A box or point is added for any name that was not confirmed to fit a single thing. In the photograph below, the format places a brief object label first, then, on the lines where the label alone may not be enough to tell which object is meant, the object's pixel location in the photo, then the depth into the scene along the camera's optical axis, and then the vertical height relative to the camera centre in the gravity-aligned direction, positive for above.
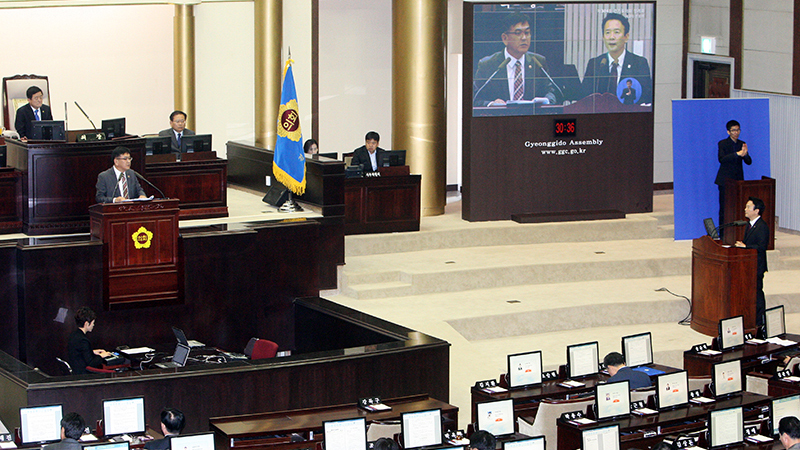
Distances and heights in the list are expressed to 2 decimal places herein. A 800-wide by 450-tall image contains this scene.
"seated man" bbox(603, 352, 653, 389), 15.95 -2.20
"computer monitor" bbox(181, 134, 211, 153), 25.18 -1.06
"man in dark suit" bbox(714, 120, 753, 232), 25.19 -1.21
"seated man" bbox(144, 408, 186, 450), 13.65 -2.14
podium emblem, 20.75 -1.69
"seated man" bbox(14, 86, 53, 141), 23.20 -0.69
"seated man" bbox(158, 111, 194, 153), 25.27 -0.90
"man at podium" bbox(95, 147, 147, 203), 20.47 -1.19
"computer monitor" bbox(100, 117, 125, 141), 23.20 -0.83
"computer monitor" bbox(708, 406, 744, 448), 13.95 -2.25
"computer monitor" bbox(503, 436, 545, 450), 12.59 -2.11
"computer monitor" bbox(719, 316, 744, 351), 18.77 -2.29
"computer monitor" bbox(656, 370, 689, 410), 15.31 -2.23
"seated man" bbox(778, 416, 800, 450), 12.65 -2.06
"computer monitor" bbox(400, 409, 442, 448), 13.84 -2.22
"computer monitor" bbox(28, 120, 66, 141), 21.80 -0.80
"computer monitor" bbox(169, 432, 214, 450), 12.75 -2.11
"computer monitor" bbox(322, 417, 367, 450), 13.38 -2.19
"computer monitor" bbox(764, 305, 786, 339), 19.58 -2.29
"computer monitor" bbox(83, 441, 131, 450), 12.64 -2.12
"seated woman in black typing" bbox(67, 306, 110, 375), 18.06 -2.27
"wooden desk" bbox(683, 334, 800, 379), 18.25 -2.43
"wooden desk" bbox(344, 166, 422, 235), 25.20 -1.70
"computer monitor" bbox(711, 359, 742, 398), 16.09 -2.26
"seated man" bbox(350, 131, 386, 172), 25.37 -1.19
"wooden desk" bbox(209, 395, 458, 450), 13.98 -2.31
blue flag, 23.84 -1.03
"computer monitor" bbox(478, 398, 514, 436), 14.30 -2.23
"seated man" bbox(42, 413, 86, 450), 13.31 -2.13
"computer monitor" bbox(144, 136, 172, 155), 24.75 -1.06
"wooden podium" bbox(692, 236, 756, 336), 20.92 -2.11
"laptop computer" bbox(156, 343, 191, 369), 18.67 -2.46
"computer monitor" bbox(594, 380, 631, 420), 14.73 -2.21
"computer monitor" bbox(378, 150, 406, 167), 25.50 -1.24
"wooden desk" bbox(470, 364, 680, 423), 15.70 -2.34
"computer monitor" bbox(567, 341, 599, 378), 16.81 -2.23
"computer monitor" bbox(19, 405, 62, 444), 14.15 -2.24
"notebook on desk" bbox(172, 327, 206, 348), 18.97 -2.32
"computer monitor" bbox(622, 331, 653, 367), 17.64 -2.26
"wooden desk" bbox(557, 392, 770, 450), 14.36 -2.35
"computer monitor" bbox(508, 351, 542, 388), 16.20 -2.21
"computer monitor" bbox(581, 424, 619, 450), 13.20 -2.19
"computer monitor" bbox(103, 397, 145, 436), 14.53 -2.26
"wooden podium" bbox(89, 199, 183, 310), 20.53 -1.81
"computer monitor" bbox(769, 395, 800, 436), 14.53 -2.22
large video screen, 26.83 -0.20
